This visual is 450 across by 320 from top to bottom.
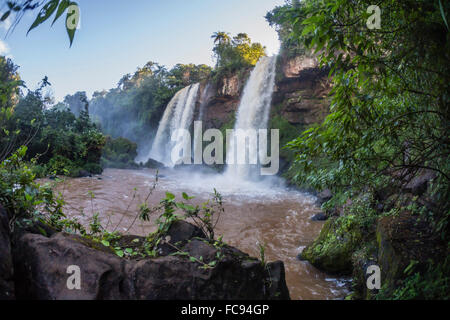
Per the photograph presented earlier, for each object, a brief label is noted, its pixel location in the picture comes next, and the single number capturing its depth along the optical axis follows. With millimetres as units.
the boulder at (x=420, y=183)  3180
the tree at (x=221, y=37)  28100
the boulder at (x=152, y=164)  21406
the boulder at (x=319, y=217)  7083
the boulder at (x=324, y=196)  8814
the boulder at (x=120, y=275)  1499
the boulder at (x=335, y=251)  3777
